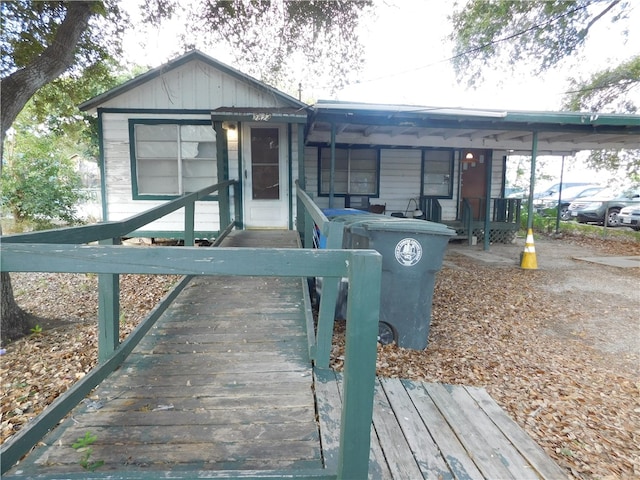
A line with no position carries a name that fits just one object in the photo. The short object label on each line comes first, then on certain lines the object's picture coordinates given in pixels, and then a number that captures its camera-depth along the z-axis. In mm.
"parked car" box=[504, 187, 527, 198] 24950
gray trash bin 3938
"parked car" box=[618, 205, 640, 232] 13836
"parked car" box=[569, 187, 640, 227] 15281
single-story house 7508
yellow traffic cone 7988
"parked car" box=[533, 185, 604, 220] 17666
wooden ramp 1835
